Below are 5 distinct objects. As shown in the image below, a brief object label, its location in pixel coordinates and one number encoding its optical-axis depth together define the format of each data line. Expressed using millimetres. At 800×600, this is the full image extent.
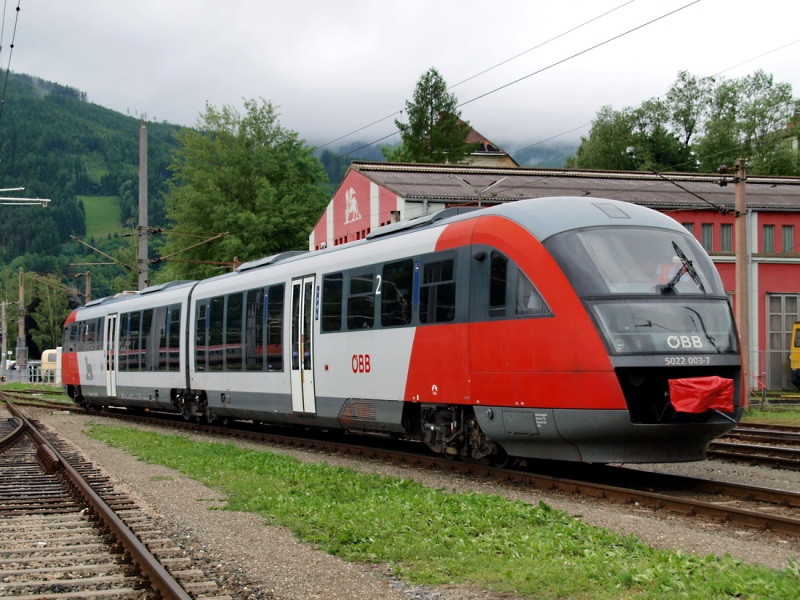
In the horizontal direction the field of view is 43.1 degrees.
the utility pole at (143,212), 30453
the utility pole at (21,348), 62078
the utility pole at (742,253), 24359
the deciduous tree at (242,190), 60156
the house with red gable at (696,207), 41156
